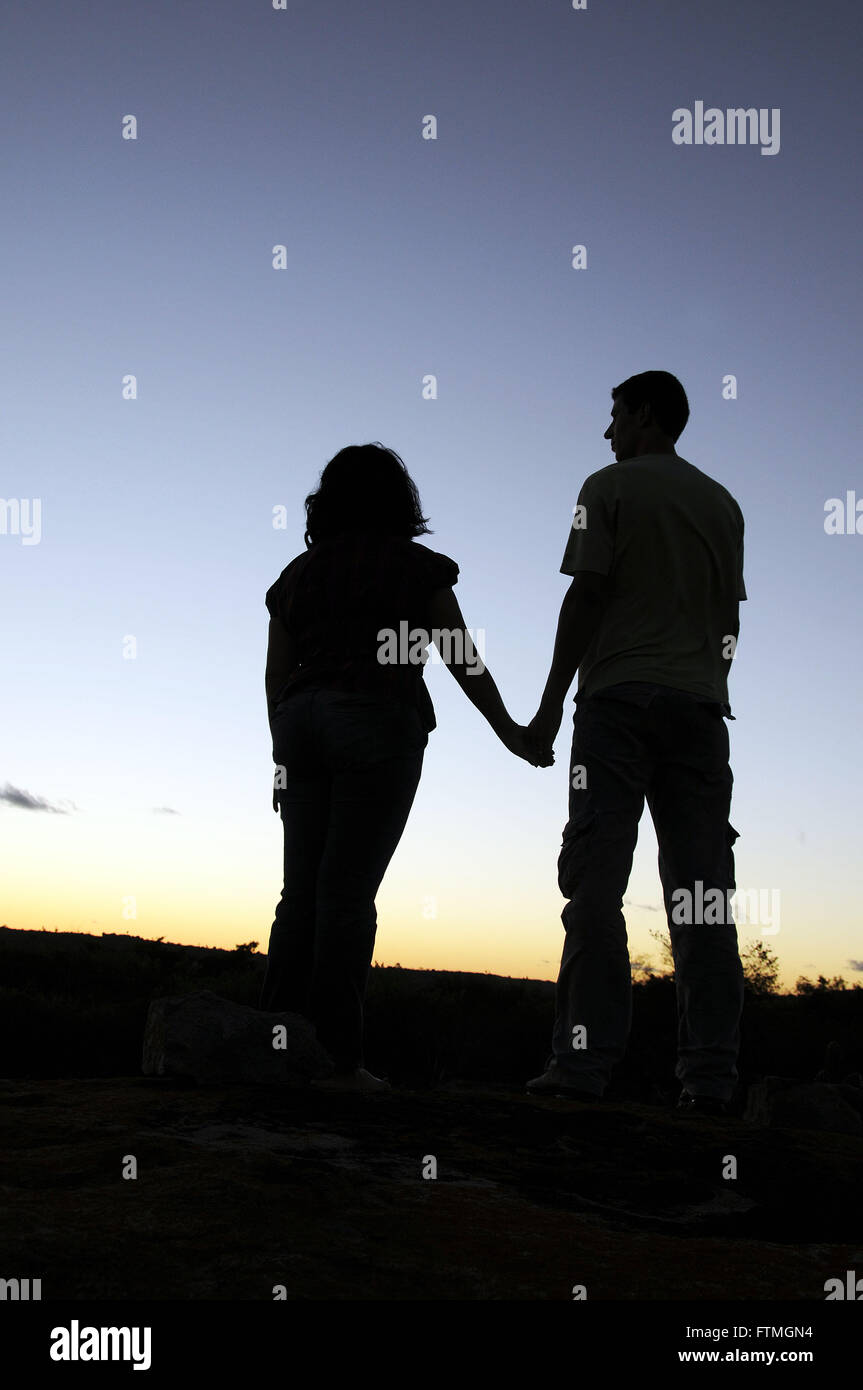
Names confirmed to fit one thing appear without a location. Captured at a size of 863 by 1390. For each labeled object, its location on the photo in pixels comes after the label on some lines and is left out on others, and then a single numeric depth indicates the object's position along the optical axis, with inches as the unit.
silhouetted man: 153.5
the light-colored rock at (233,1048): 141.7
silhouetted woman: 147.9
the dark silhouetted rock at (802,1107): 183.8
